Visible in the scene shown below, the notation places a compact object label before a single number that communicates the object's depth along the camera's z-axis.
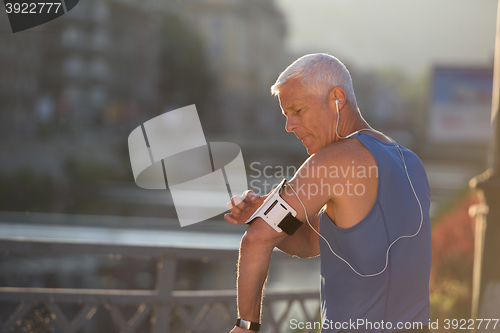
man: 3.76
